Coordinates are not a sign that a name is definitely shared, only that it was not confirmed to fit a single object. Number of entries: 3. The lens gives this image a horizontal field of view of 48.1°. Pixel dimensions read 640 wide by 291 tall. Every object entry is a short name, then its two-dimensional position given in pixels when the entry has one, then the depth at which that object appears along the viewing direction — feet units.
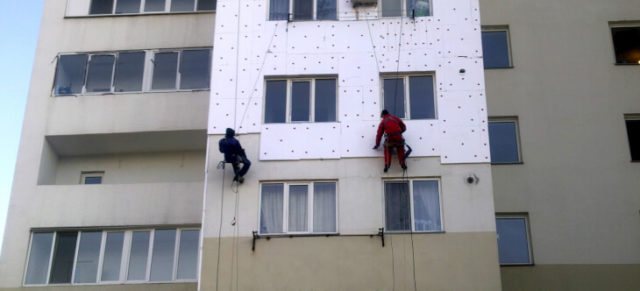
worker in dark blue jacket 55.52
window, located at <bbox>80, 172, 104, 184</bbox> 72.64
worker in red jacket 55.93
